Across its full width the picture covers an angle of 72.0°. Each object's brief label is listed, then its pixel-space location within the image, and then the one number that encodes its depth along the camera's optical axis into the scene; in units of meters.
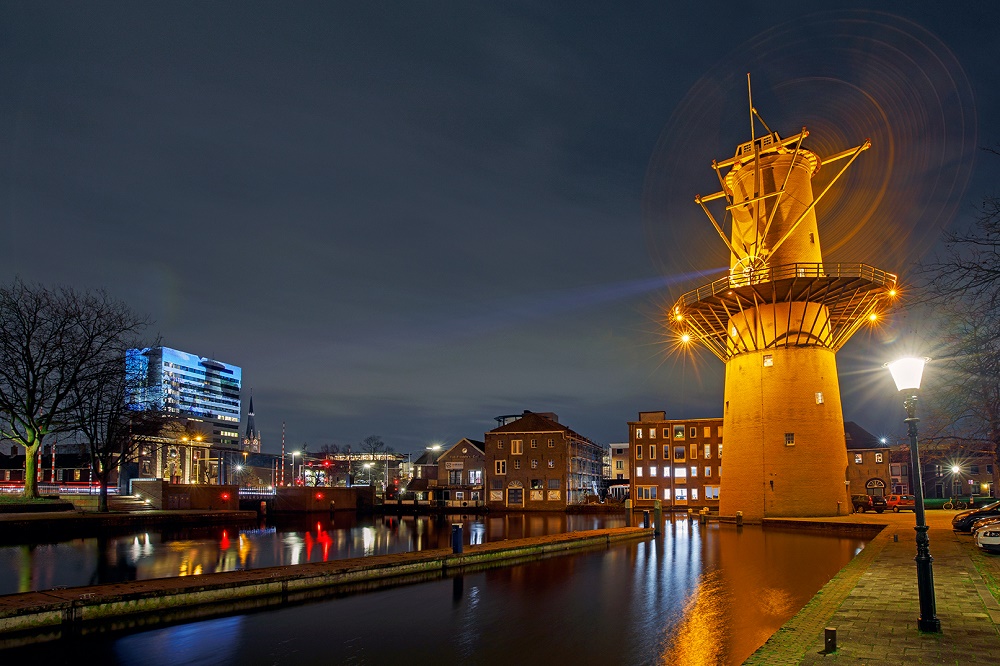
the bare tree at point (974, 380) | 14.73
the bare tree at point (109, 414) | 48.81
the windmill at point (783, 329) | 44.38
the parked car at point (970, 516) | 29.97
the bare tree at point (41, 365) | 46.09
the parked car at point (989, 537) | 21.97
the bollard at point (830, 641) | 10.00
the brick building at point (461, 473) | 93.69
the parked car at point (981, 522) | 25.64
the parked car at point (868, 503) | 54.91
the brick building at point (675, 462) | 84.25
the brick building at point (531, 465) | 86.69
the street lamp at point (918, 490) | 10.98
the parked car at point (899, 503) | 58.83
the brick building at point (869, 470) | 84.45
